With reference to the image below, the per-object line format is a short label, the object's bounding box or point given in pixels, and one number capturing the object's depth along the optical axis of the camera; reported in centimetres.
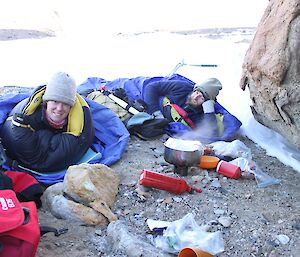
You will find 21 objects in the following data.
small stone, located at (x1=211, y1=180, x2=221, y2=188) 387
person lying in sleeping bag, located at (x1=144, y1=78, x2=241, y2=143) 516
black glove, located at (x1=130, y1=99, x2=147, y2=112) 527
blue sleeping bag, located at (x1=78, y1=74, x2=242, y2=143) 509
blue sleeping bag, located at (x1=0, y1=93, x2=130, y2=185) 422
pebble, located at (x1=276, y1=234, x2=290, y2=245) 310
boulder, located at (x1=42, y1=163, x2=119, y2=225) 323
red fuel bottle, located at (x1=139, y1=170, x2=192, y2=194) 361
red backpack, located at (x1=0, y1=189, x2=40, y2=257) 250
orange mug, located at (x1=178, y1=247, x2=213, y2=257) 271
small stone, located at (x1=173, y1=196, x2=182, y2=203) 353
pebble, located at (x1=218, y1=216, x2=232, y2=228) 326
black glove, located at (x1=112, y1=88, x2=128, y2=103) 543
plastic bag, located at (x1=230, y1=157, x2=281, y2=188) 402
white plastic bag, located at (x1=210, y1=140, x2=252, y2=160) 444
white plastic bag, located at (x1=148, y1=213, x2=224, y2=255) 291
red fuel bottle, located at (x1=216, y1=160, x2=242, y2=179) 402
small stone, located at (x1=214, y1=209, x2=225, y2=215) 342
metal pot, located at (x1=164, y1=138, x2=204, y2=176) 395
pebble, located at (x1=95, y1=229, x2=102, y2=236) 313
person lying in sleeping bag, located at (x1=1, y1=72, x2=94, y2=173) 385
